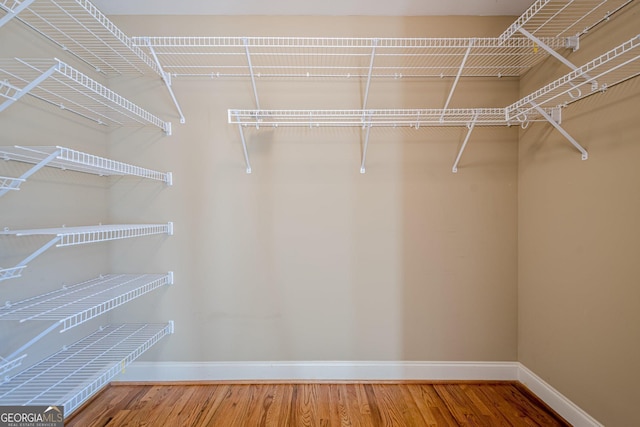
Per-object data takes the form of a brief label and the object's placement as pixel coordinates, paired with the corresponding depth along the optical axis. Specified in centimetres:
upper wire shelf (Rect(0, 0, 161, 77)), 128
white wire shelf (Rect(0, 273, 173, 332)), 111
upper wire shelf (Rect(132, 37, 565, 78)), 167
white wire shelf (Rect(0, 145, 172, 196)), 101
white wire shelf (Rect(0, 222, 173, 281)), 104
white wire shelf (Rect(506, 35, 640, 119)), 106
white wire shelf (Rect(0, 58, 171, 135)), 106
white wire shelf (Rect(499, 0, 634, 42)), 123
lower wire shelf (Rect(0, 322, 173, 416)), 109
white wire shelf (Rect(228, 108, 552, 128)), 163
